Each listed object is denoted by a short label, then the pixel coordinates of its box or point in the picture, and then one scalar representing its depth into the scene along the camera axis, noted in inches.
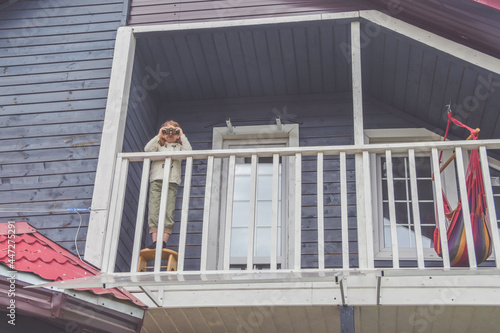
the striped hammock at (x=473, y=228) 203.6
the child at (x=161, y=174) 227.9
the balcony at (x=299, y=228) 173.8
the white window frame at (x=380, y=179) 265.9
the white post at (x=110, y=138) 218.4
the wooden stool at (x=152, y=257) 213.6
